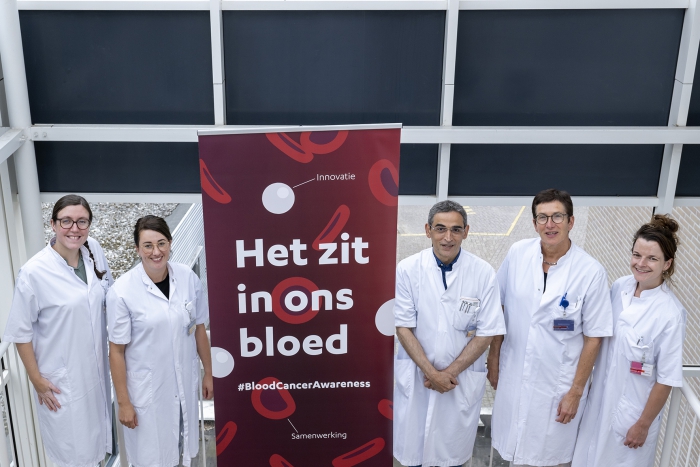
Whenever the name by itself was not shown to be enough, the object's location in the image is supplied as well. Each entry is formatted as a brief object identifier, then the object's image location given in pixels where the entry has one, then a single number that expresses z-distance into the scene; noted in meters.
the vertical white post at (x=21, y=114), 3.16
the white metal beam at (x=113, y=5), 3.23
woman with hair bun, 2.59
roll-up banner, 2.42
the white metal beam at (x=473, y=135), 3.31
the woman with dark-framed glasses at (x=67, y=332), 2.63
